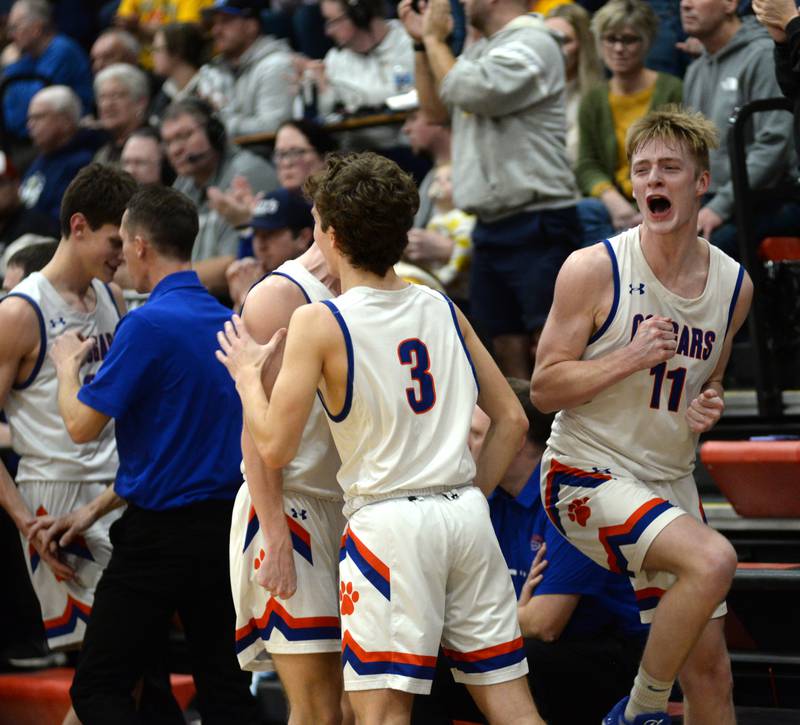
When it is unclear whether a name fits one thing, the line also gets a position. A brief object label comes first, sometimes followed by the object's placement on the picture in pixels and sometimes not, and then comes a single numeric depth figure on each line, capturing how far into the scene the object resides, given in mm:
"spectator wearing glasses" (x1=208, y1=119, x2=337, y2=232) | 15883
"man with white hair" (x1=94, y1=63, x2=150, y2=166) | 20078
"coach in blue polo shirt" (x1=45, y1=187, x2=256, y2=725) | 9711
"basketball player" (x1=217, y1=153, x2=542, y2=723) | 7465
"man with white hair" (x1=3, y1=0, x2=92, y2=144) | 24297
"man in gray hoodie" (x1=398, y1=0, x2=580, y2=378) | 13562
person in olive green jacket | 14547
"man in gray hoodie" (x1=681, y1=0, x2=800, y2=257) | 12961
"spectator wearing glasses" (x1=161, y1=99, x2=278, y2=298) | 17578
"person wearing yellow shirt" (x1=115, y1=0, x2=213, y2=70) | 24328
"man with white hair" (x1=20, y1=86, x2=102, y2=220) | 20187
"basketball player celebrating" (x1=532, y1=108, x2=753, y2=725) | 8617
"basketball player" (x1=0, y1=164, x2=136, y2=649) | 10844
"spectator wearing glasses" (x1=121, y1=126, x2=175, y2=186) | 18031
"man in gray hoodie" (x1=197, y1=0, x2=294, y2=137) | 19273
